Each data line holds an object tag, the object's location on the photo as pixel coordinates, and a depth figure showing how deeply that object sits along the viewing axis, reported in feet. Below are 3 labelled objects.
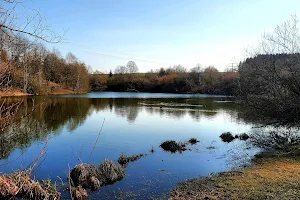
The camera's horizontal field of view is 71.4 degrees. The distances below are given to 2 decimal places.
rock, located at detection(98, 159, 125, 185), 22.22
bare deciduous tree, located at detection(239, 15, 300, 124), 31.77
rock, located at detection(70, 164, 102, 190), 21.01
